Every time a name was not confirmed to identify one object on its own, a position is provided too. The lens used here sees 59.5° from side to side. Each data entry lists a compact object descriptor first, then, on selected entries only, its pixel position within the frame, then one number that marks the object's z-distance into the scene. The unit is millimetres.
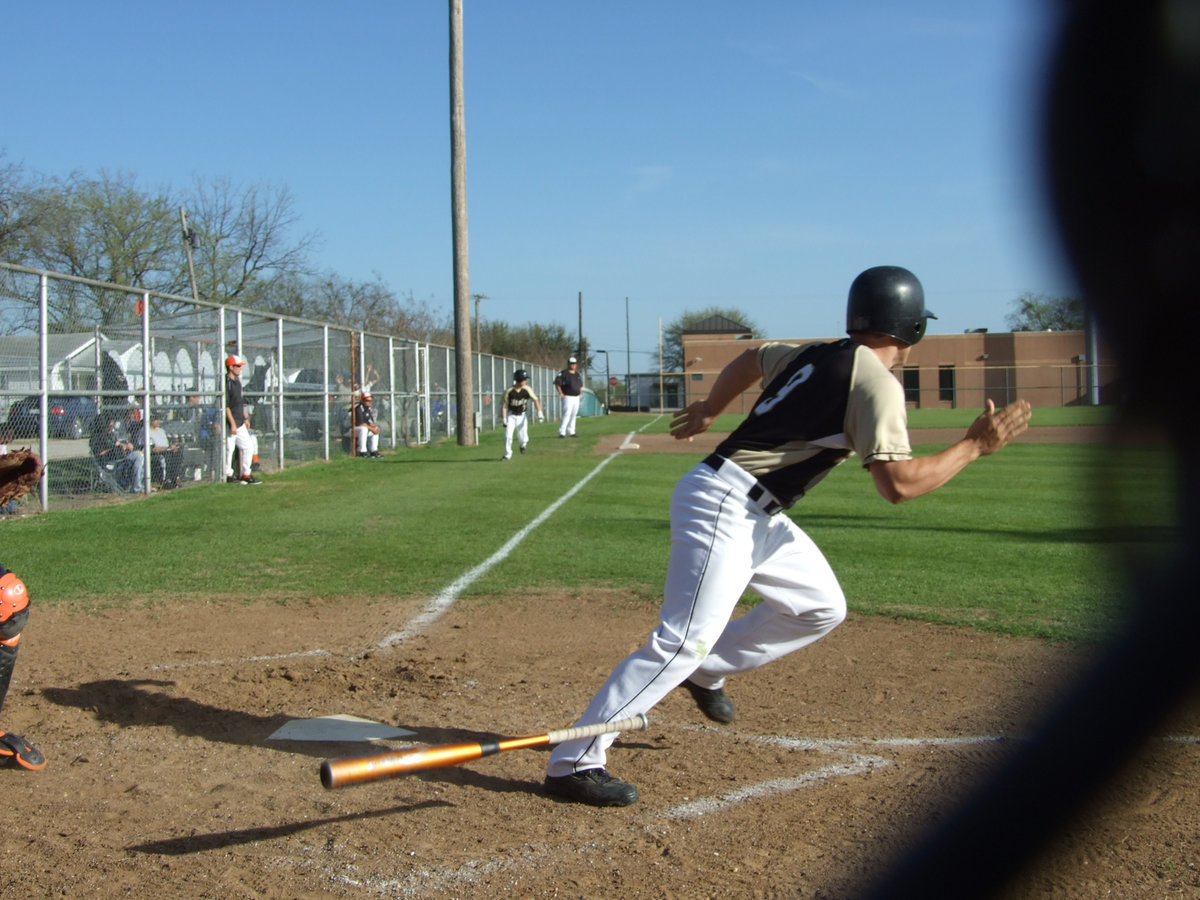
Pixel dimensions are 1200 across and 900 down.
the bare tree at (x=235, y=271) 40188
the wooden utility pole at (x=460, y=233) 23891
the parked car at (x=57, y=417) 11211
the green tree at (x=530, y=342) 83312
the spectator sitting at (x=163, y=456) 14227
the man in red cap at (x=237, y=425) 15805
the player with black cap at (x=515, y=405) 20238
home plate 4391
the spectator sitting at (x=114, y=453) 12875
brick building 46150
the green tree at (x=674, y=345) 93562
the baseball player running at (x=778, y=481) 3559
